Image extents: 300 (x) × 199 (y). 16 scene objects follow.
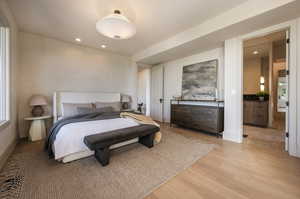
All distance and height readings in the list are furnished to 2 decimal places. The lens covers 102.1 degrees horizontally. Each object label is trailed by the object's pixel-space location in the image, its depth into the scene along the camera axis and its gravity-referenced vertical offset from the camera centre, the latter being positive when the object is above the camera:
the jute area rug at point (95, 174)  1.36 -1.05
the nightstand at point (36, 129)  2.93 -0.77
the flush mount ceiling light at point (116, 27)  1.86 +1.18
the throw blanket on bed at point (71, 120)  2.12 -0.44
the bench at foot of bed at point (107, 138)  1.77 -0.64
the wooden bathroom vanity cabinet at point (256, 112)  4.32 -0.52
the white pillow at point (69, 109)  3.07 -0.28
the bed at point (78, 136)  1.87 -0.60
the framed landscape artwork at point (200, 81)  3.63 +0.58
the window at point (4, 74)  2.15 +0.43
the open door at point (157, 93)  5.21 +0.25
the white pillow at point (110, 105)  3.68 -0.21
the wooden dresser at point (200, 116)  3.19 -0.50
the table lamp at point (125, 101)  4.68 -0.10
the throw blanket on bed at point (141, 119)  2.79 -0.50
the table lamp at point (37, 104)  2.94 -0.14
